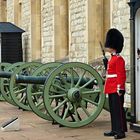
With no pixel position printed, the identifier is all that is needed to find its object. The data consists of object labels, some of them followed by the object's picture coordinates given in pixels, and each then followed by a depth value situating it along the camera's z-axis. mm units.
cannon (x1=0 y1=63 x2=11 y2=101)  14592
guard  7270
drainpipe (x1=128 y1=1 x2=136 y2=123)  7633
